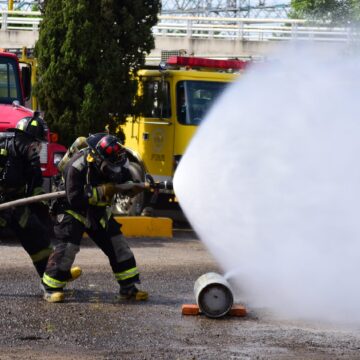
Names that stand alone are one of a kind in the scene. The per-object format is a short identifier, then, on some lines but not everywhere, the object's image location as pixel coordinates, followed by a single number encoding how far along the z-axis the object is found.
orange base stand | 8.74
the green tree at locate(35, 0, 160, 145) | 15.66
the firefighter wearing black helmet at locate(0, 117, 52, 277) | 9.56
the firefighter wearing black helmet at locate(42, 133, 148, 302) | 9.07
